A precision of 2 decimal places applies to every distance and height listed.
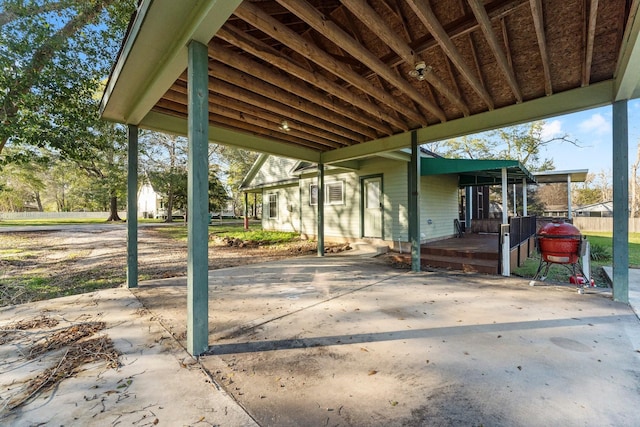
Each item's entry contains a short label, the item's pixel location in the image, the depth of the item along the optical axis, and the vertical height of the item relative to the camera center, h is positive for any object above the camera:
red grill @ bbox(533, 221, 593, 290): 4.46 -0.59
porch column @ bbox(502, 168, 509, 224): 5.97 +0.36
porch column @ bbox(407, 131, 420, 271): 5.89 +0.15
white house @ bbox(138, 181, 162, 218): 37.78 +1.58
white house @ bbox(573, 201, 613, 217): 30.46 -0.09
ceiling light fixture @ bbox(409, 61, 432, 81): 3.35 +1.82
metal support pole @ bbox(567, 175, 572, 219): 9.20 +0.61
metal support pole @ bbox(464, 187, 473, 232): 12.44 -0.03
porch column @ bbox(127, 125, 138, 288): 4.78 +0.16
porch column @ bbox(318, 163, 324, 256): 8.31 +0.12
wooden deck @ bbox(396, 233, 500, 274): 6.09 -1.18
